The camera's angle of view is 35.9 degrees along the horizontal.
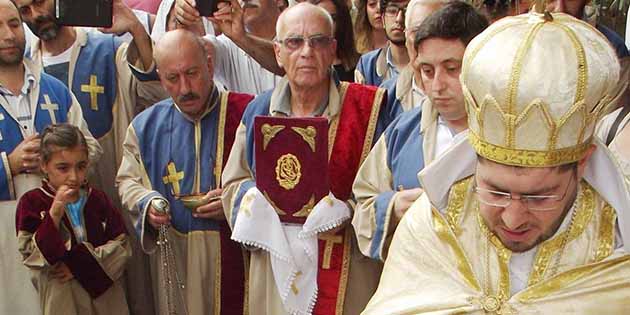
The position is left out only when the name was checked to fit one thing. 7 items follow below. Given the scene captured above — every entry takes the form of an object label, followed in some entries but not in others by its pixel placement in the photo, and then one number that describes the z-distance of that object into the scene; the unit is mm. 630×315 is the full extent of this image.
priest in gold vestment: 2594
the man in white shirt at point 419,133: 3859
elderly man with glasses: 4469
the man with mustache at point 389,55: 5070
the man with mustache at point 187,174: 5203
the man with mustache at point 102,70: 5973
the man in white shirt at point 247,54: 5562
